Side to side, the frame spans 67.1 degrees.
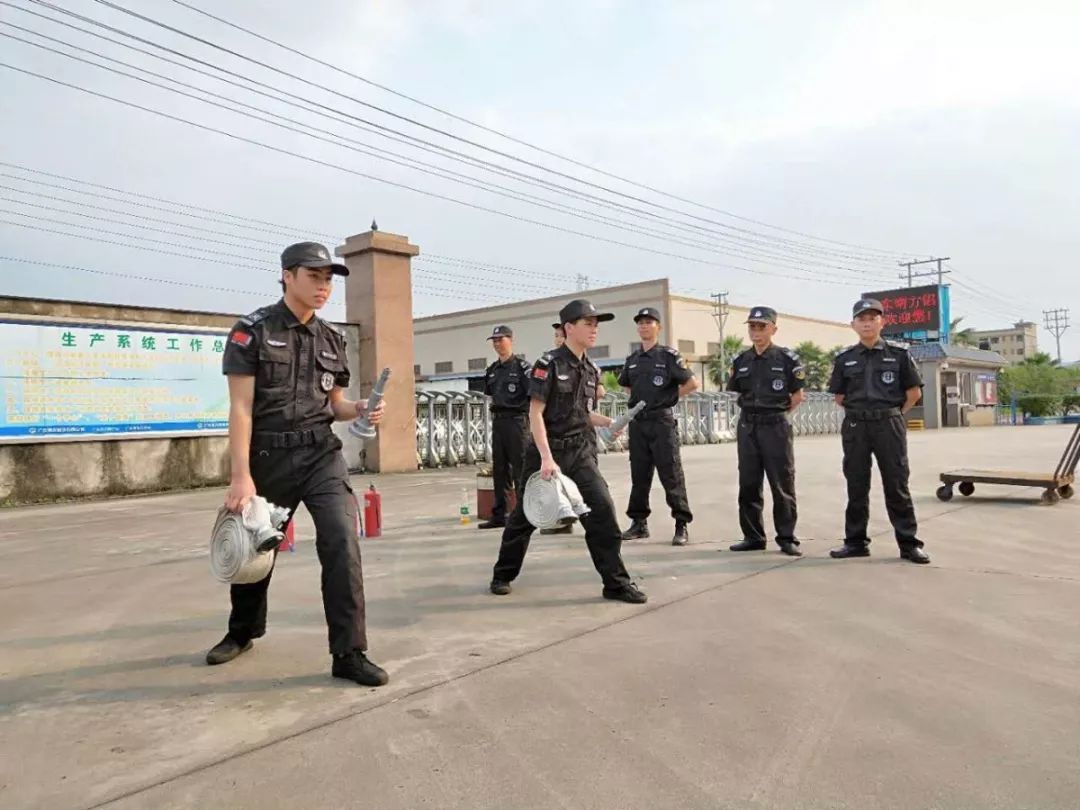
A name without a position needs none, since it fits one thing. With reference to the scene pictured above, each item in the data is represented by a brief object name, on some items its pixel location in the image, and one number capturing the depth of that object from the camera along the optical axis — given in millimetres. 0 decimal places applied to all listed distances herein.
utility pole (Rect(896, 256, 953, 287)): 60219
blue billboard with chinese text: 11531
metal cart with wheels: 8797
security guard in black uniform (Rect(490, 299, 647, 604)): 4945
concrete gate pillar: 15328
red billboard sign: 47438
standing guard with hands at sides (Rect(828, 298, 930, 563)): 6270
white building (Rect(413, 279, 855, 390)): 63188
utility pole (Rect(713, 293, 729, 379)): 61256
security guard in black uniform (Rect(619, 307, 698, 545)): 7094
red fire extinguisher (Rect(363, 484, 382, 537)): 7770
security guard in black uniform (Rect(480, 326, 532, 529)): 8094
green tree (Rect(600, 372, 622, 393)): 48169
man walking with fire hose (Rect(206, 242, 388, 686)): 3574
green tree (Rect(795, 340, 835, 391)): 61084
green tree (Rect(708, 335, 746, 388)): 61469
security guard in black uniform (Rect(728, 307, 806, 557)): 6648
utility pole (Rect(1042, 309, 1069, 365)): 103938
